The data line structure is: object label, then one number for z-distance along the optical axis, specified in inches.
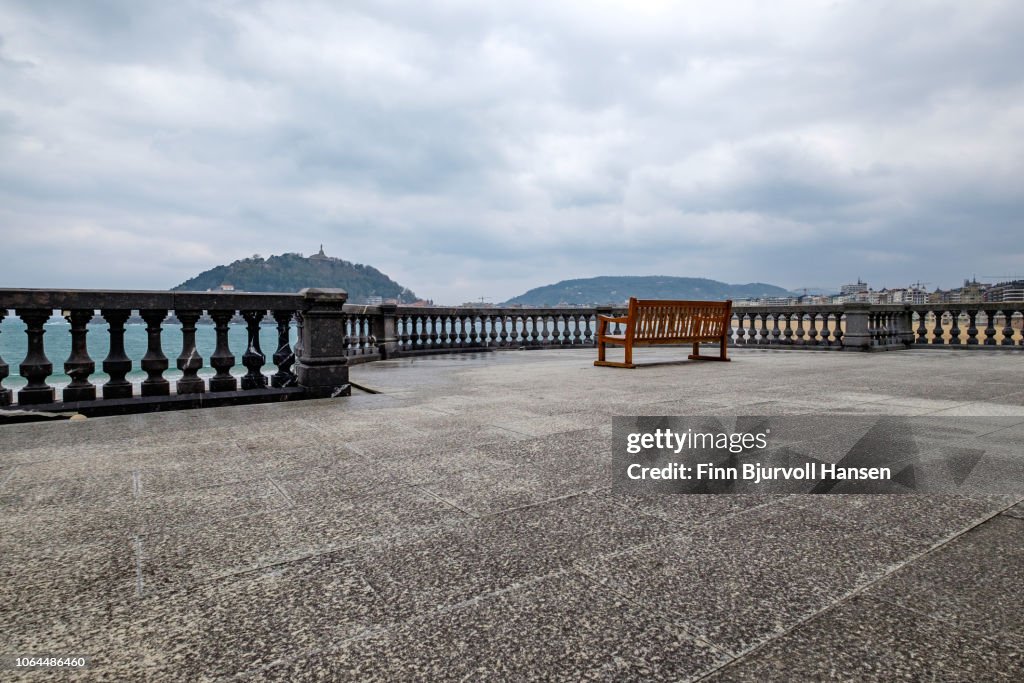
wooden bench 338.6
